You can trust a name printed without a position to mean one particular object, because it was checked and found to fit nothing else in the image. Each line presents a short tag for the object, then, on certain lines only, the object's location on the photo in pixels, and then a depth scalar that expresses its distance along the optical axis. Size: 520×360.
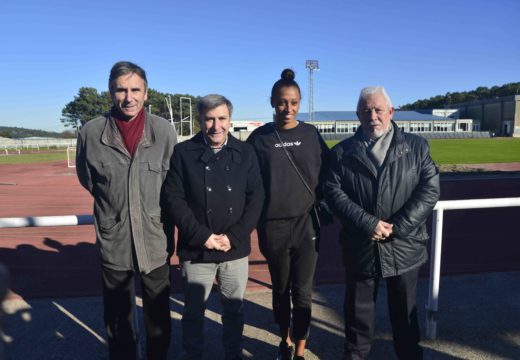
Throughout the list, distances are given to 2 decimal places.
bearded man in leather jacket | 2.43
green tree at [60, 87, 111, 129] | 82.75
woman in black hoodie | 2.67
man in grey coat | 2.31
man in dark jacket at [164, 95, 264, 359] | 2.39
